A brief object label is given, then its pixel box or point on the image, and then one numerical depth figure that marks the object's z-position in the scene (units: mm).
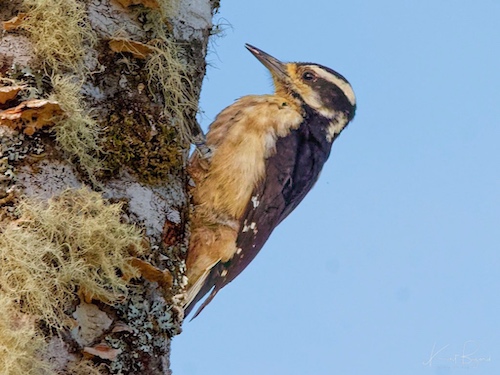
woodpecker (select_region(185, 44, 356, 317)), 6777
